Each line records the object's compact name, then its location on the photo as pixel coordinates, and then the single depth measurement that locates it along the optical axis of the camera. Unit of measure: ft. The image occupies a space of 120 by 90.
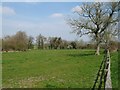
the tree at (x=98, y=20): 61.03
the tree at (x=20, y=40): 112.36
